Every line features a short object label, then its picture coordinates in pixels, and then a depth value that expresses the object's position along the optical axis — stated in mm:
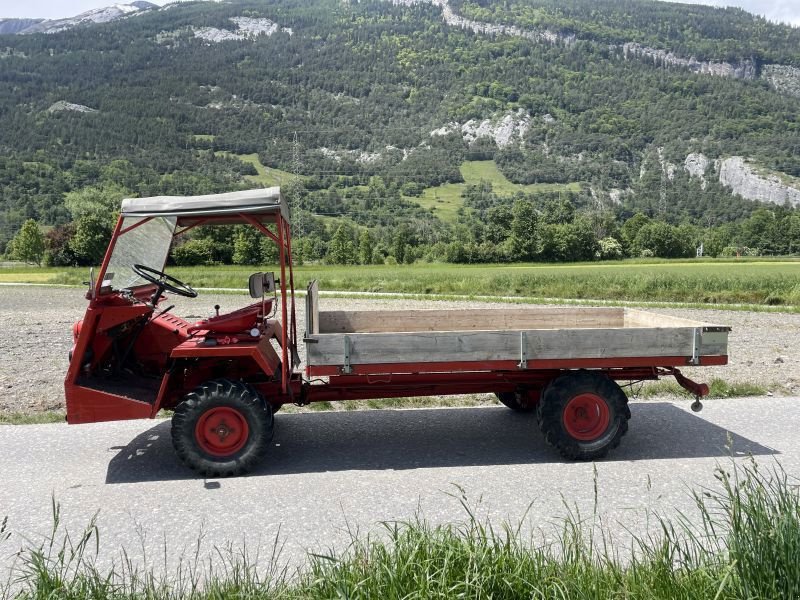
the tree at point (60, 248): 68750
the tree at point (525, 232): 80062
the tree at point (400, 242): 89000
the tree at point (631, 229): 89825
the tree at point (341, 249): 79438
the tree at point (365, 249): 84562
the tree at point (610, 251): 79950
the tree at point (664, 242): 86875
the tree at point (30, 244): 75188
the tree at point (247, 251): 45797
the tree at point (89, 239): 65062
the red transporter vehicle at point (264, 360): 5852
